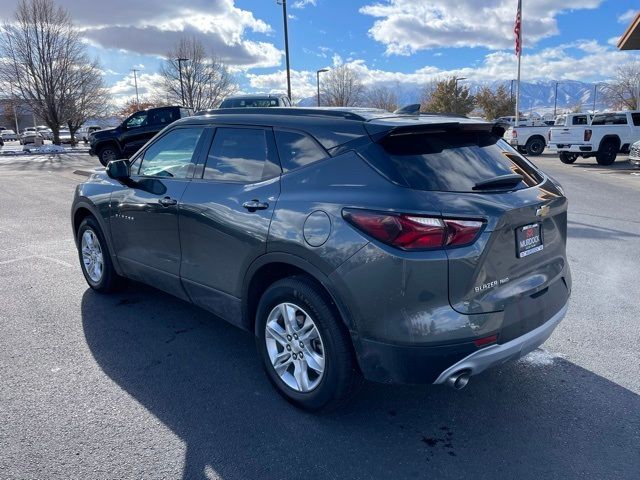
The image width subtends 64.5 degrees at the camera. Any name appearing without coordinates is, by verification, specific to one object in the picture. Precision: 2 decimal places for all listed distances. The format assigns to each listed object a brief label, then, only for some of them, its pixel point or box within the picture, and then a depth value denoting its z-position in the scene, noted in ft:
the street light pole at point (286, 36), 80.84
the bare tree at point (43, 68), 114.83
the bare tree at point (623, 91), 192.34
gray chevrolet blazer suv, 8.24
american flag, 97.60
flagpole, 97.60
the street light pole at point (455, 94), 205.57
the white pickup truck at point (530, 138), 78.38
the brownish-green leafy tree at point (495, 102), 210.38
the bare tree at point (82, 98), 124.36
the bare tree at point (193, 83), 144.05
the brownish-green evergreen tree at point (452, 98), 206.33
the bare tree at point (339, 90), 187.83
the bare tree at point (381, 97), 217.40
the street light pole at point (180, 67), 137.90
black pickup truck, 59.47
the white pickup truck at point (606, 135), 63.72
